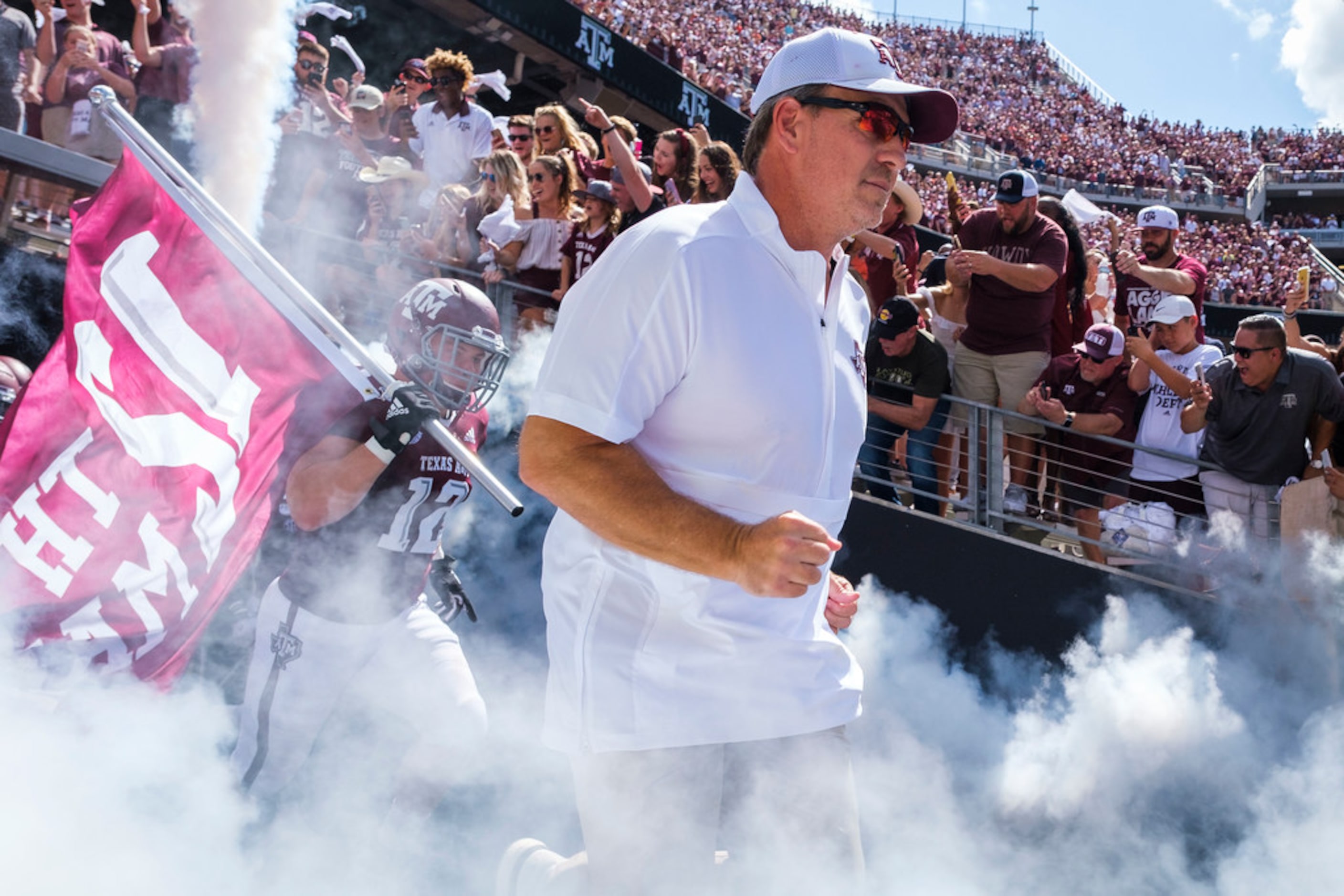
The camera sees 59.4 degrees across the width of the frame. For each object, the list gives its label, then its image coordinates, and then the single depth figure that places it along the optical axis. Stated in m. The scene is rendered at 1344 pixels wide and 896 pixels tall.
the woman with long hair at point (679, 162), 7.15
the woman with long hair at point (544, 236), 7.42
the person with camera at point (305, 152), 7.84
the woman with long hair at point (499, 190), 7.48
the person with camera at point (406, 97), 8.78
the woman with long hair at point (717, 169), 6.80
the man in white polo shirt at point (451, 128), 8.53
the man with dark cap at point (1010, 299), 6.58
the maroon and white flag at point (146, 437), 3.22
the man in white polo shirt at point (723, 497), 1.99
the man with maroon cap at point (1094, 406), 6.55
